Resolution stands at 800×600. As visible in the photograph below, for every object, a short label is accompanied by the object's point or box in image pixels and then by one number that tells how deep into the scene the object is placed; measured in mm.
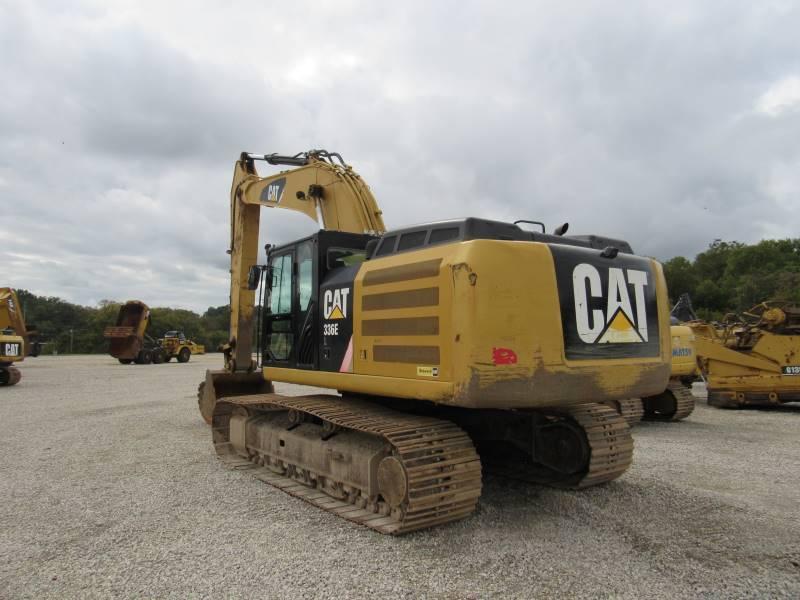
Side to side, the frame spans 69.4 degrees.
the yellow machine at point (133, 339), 29125
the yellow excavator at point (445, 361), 4195
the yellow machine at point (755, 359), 12609
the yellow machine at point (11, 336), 17220
